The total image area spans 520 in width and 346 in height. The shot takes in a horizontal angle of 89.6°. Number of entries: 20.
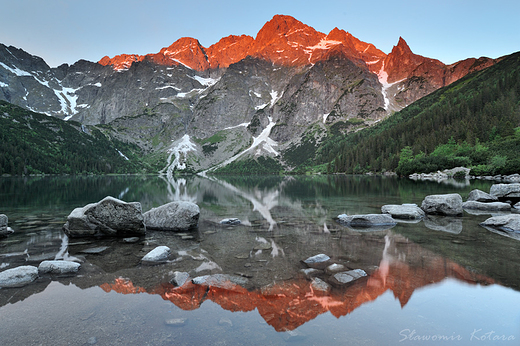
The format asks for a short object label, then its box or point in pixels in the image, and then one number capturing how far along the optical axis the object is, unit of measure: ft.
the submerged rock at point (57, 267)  32.35
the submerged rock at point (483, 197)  82.05
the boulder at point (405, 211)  66.64
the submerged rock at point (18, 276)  28.43
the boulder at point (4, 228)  51.20
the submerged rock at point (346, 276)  28.60
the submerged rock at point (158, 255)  37.17
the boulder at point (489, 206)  76.18
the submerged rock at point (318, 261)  34.30
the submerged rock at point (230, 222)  66.28
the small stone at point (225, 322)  20.75
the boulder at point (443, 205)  69.51
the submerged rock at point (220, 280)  28.61
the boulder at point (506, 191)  79.77
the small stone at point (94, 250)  42.15
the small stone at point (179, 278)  29.17
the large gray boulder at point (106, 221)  52.42
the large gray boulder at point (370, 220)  60.64
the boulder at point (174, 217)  59.31
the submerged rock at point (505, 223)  52.24
